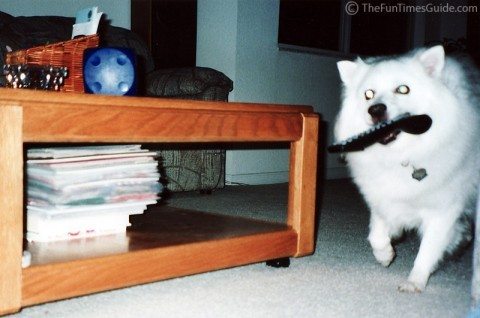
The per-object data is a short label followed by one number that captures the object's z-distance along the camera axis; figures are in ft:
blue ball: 4.55
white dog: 5.04
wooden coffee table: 3.12
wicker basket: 4.98
